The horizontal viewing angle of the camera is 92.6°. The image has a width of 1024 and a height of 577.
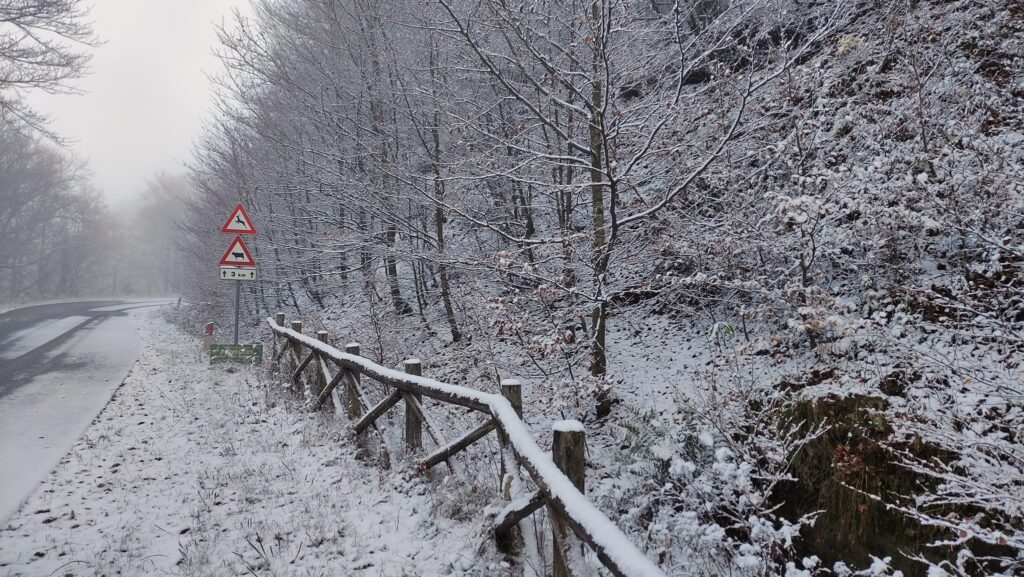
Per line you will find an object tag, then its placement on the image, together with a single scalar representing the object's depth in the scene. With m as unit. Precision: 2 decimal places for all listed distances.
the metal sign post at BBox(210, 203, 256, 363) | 10.28
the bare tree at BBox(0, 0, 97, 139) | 14.31
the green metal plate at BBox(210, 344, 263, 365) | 11.45
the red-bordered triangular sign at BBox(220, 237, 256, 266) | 10.50
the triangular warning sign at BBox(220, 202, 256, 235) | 10.20
